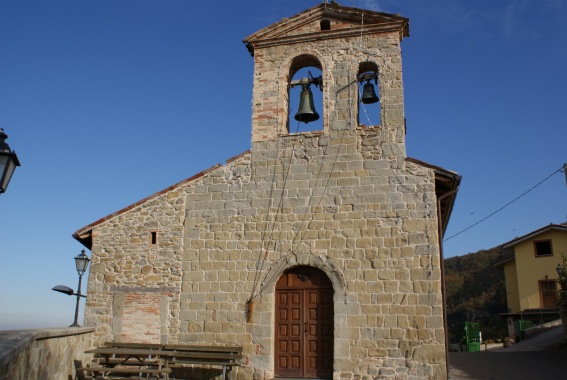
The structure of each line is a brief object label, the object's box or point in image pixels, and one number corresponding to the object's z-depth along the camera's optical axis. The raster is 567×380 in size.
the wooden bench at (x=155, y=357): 9.88
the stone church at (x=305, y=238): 9.95
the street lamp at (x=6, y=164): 5.11
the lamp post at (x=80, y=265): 11.88
